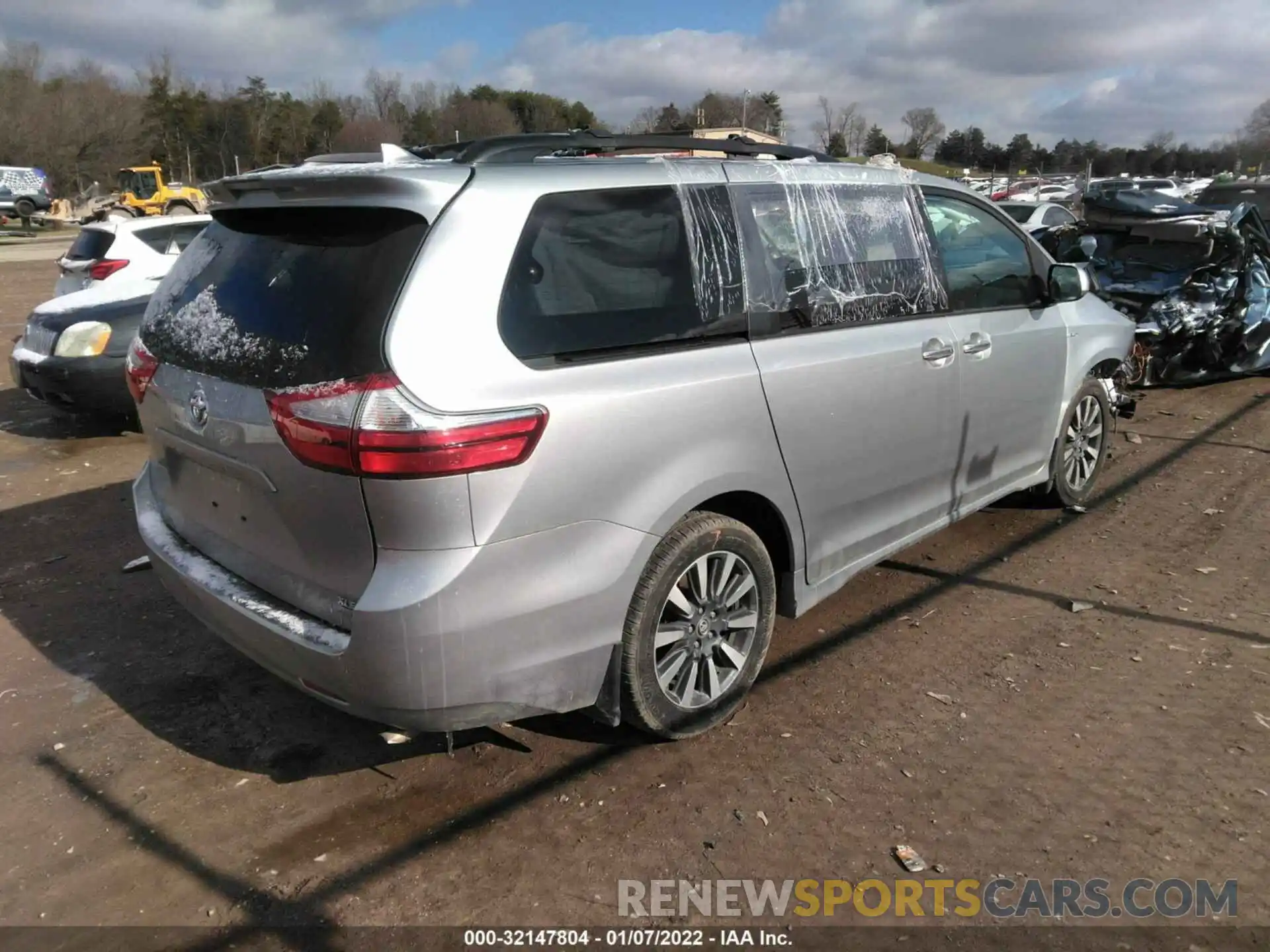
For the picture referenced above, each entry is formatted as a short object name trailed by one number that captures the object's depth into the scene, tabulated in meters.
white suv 8.36
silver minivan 2.43
